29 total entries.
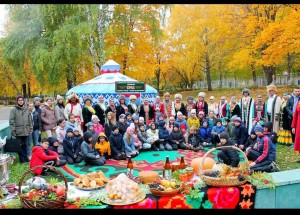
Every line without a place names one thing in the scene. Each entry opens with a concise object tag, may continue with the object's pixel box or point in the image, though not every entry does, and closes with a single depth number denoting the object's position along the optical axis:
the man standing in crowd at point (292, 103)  6.53
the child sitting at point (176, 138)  6.79
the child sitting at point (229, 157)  4.15
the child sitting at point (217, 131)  6.86
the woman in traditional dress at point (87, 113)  7.31
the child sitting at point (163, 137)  6.70
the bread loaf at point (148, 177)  3.48
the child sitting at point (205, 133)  6.95
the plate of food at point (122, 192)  2.88
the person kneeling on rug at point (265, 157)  4.65
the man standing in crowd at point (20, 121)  5.64
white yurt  10.15
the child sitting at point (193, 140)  6.70
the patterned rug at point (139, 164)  5.17
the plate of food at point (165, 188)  3.00
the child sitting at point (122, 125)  6.60
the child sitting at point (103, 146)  5.86
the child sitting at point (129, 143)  6.16
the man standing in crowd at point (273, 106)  7.04
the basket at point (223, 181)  3.11
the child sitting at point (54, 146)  5.51
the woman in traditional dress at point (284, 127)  6.70
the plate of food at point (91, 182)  3.31
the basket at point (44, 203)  2.73
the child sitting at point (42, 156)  4.83
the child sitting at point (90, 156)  5.54
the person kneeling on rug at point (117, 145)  5.96
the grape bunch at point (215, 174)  3.21
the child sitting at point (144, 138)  6.60
